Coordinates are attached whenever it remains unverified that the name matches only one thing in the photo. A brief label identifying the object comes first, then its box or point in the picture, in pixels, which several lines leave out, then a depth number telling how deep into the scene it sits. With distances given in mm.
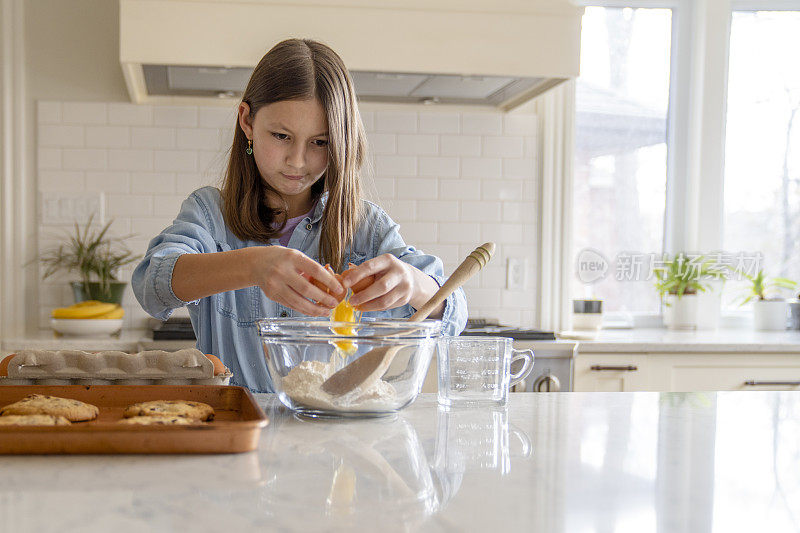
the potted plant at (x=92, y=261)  2867
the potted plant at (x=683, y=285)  3307
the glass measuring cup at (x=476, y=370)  1054
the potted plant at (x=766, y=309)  3316
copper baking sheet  745
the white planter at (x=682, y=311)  3299
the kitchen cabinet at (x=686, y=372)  2707
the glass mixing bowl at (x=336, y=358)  934
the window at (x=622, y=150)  3447
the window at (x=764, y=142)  3543
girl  1222
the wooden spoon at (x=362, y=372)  922
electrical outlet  3207
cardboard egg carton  988
